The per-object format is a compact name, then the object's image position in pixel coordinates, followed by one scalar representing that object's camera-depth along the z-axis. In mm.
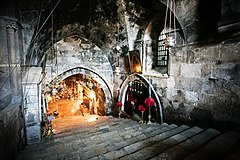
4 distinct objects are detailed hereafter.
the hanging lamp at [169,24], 3561
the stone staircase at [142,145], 2189
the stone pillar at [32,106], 3402
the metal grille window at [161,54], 5212
